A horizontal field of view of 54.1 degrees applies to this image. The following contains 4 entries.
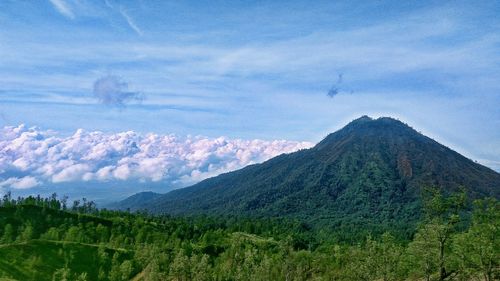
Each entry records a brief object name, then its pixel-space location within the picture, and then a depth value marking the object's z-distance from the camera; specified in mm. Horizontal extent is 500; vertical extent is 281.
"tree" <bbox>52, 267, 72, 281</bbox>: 147250
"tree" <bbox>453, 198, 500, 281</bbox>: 74188
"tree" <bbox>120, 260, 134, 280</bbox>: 164700
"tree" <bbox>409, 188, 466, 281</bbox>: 84188
